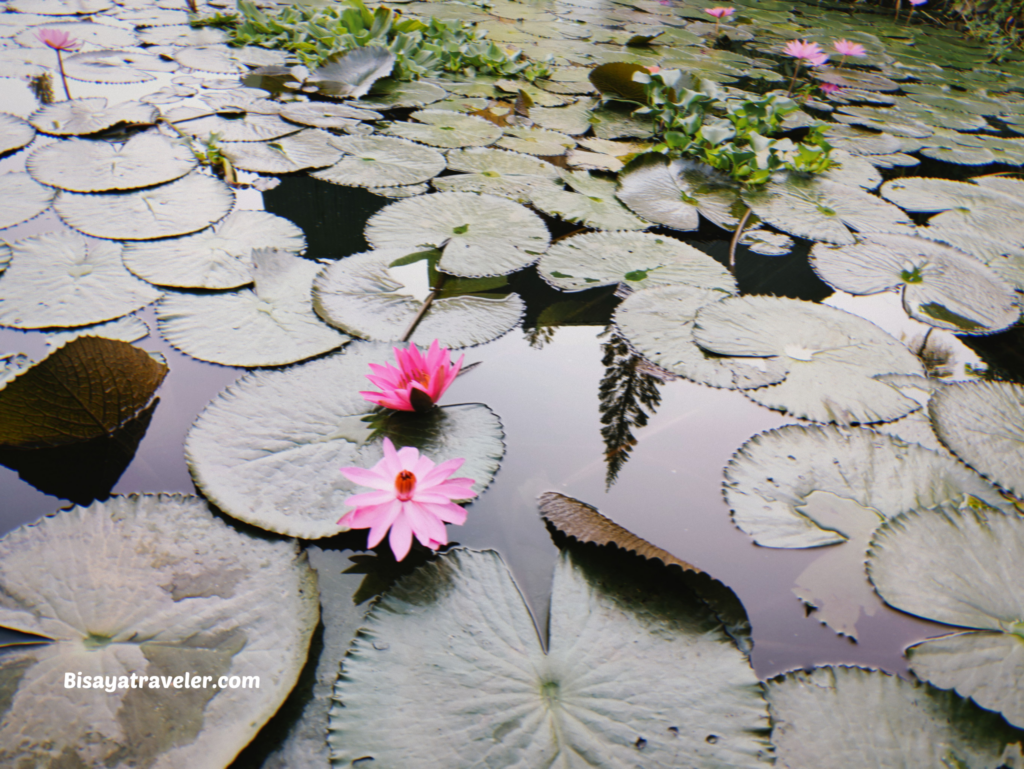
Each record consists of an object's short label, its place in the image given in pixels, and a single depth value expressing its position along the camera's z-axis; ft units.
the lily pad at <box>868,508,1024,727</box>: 2.47
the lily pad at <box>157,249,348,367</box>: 3.79
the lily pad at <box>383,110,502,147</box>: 7.27
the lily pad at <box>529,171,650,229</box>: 5.82
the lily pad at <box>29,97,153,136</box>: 6.41
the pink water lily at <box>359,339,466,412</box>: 3.25
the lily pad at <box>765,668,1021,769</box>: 2.16
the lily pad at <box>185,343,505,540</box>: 2.80
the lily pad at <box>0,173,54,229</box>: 4.89
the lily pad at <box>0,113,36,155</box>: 5.97
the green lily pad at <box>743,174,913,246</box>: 6.07
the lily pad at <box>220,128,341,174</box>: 6.29
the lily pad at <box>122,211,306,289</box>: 4.39
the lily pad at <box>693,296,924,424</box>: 3.81
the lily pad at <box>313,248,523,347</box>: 4.11
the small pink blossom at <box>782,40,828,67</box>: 9.26
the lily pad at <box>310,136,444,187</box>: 6.19
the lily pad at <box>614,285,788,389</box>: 4.00
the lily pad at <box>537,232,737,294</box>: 4.99
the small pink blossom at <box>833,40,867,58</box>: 10.52
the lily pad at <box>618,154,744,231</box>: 6.16
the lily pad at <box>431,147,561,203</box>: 6.19
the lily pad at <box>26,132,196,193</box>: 5.48
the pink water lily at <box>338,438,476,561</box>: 2.55
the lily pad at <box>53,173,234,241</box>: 4.89
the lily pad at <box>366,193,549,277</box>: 4.97
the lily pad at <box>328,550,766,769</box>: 2.10
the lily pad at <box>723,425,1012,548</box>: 3.07
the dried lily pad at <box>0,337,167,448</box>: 2.86
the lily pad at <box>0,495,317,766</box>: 2.00
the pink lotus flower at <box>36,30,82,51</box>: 7.11
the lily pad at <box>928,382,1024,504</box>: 3.40
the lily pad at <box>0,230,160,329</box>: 3.93
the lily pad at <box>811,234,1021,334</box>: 4.96
